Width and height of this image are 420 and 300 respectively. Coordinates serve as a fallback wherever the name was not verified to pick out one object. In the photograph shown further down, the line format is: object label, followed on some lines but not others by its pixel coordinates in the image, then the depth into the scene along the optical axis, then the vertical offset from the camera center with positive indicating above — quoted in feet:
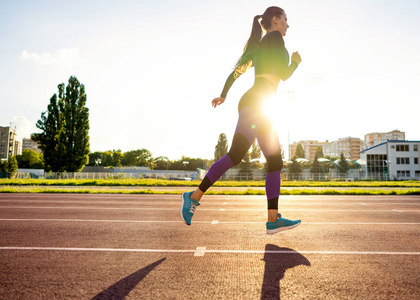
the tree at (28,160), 381.81 +10.45
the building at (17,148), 481.83 +33.50
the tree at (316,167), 227.20 +5.63
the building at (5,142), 412.98 +35.71
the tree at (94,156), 432.66 +20.14
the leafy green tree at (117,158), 408.05 +16.98
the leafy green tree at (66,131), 147.43 +18.88
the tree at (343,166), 236.63 +7.11
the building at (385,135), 538.88 +77.65
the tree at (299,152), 383.04 +28.03
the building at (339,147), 537.24 +54.12
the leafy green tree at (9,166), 223.10 +1.51
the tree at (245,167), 200.81 +4.14
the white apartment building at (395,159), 226.58 +13.02
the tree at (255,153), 291.58 +19.56
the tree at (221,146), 267.68 +23.75
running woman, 10.53 +2.38
